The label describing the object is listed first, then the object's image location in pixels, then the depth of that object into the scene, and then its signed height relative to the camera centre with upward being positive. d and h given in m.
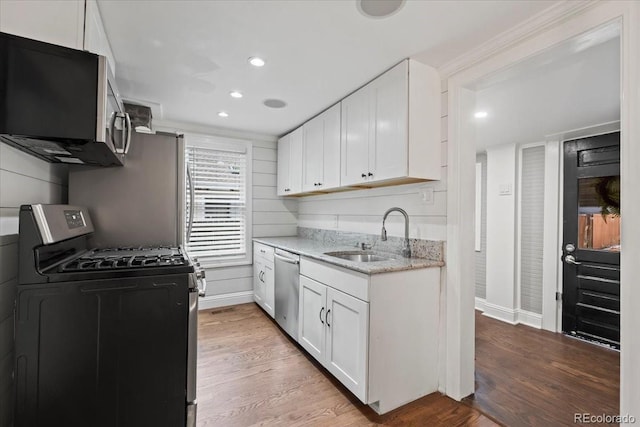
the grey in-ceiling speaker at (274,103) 2.92 +1.16
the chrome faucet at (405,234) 2.41 -0.16
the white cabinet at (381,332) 1.85 -0.81
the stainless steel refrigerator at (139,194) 1.94 +0.13
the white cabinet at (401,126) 2.08 +0.69
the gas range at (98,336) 1.11 -0.51
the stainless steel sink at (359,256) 2.72 -0.38
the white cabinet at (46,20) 1.15 +0.81
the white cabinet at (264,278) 3.40 -0.80
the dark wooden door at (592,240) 2.99 -0.23
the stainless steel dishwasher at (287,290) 2.75 -0.76
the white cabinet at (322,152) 2.87 +0.69
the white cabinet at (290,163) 3.61 +0.69
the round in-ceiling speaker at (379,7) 1.53 +1.14
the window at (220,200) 3.79 +0.20
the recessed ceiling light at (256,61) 2.12 +1.15
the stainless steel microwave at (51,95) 1.08 +0.46
